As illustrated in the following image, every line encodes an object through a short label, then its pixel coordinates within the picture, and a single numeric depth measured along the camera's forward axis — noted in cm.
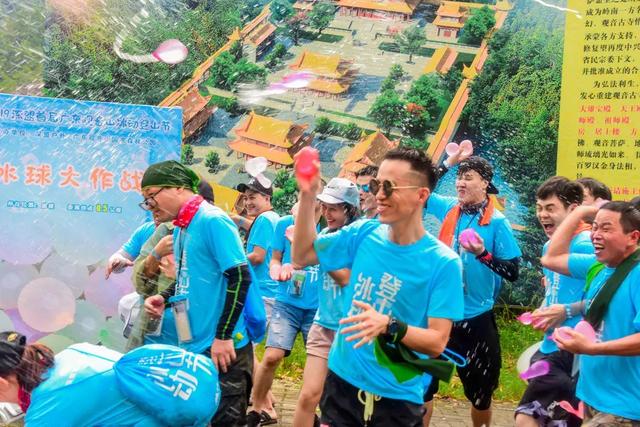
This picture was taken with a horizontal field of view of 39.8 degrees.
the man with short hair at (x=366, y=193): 620
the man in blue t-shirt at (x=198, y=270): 435
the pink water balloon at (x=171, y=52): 945
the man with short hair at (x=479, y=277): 589
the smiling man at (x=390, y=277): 357
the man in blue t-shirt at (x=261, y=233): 667
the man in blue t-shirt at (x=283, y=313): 633
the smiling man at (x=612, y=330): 383
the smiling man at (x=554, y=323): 475
